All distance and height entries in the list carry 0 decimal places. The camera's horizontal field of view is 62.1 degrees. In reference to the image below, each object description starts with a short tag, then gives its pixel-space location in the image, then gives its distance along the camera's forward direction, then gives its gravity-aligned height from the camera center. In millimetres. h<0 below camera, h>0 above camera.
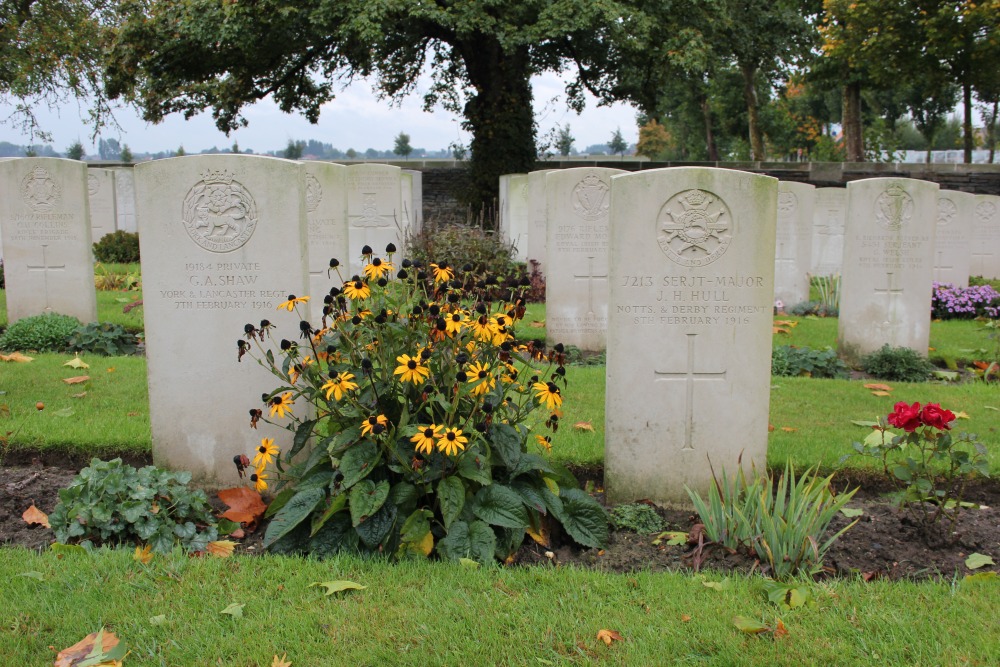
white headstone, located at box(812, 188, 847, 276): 15055 +272
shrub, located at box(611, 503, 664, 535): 4062 -1339
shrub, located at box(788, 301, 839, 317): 12164 -923
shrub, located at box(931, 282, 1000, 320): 11695 -814
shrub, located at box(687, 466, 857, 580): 3512 -1213
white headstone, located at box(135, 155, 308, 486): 4480 -176
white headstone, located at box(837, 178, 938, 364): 8312 -198
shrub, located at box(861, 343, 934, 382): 7926 -1147
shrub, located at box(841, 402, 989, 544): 3582 -998
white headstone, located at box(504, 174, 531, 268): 14445 +675
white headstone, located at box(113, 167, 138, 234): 18281 +1106
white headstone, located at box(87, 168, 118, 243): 16812 +877
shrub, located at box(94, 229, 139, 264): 15571 +44
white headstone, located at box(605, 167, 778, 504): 4285 -423
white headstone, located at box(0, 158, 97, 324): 8938 +181
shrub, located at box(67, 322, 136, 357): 8086 -882
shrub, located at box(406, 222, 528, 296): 12352 -13
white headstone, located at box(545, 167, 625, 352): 8641 -108
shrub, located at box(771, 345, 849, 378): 7695 -1093
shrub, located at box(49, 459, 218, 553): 3730 -1181
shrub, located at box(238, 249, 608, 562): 3533 -841
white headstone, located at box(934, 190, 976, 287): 13070 +100
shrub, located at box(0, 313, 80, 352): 8062 -814
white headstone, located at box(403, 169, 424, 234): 13689 +770
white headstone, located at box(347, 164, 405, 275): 11812 +617
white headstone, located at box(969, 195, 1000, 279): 16094 +77
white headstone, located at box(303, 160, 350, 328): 9078 +307
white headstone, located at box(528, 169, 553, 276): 11826 +524
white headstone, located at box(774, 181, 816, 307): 12398 +33
